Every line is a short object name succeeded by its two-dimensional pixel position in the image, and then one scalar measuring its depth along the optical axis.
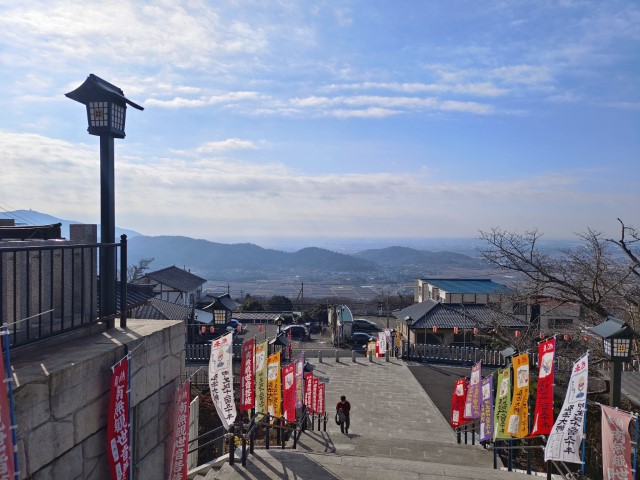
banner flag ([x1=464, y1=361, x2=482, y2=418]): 11.67
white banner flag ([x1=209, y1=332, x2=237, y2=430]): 8.32
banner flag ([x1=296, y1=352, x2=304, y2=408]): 13.34
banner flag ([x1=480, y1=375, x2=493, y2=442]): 10.71
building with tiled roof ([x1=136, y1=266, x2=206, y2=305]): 38.95
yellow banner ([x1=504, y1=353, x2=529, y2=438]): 9.48
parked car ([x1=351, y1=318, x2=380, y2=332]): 43.15
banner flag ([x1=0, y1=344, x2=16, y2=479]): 2.84
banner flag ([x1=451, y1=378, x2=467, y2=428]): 13.19
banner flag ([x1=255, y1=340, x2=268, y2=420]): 10.73
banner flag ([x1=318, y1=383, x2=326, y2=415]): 14.75
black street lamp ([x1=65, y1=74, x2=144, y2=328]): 5.45
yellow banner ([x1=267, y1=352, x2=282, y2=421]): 11.23
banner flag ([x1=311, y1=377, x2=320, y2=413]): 14.40
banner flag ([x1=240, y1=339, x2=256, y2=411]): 9.76
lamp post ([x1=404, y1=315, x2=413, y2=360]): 27.75
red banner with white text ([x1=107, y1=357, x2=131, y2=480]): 4.16
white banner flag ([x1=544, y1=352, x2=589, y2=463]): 7.66
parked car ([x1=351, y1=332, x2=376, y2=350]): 34.94
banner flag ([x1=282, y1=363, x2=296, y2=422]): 11.91
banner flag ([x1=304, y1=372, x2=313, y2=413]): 14.16
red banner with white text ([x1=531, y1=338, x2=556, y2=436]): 8.70
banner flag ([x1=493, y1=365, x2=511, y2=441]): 10.02
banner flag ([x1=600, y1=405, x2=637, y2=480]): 7.11
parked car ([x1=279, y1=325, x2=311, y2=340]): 36.94
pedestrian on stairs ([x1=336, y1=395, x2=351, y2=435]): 13.56
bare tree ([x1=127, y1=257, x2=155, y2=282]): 39.22
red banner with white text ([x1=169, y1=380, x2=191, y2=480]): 5.62
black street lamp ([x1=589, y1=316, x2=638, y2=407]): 8.78
